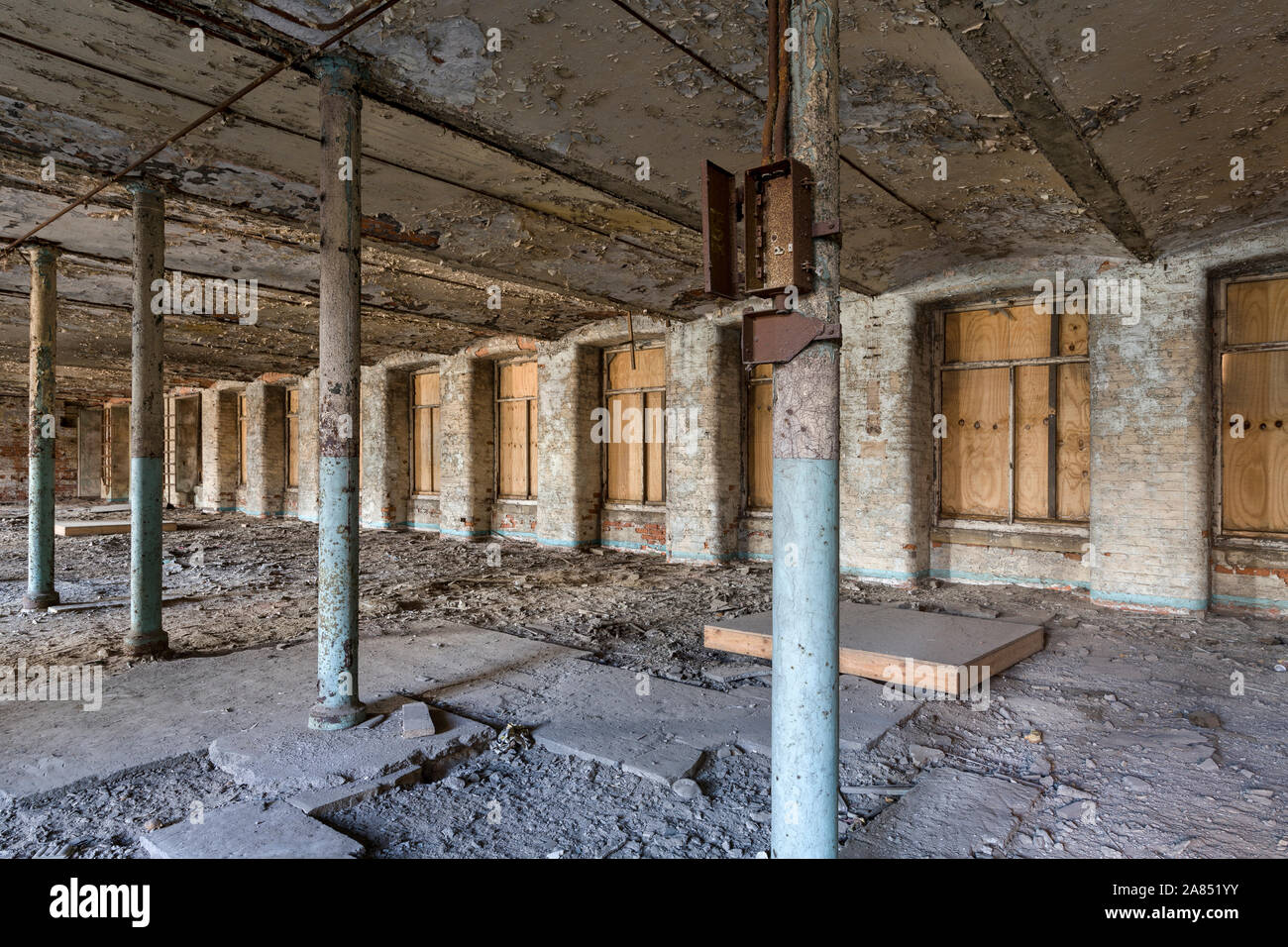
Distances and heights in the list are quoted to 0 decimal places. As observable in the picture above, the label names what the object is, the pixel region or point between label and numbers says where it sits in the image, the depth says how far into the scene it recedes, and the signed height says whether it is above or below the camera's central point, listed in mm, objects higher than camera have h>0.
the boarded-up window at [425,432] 13031 +723
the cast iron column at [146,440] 4609 +214
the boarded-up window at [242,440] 17516 +799
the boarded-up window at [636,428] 10031 +596
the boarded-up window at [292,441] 15984 +698
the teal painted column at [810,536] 1907 -172
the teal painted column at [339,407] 3365 +300
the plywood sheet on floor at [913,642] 4184 -1085
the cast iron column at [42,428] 6211 +392
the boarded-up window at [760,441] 8977 +365
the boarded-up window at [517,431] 11586 +653
